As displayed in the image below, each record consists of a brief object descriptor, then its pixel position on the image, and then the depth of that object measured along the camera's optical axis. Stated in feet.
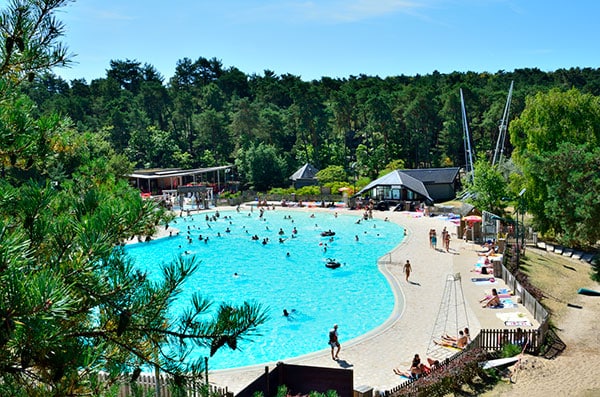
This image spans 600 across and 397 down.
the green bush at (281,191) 192.75
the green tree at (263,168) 206.18
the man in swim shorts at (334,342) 53.01
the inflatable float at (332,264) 98.32
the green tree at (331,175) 198.39
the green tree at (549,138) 96.73
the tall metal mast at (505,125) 163.28
